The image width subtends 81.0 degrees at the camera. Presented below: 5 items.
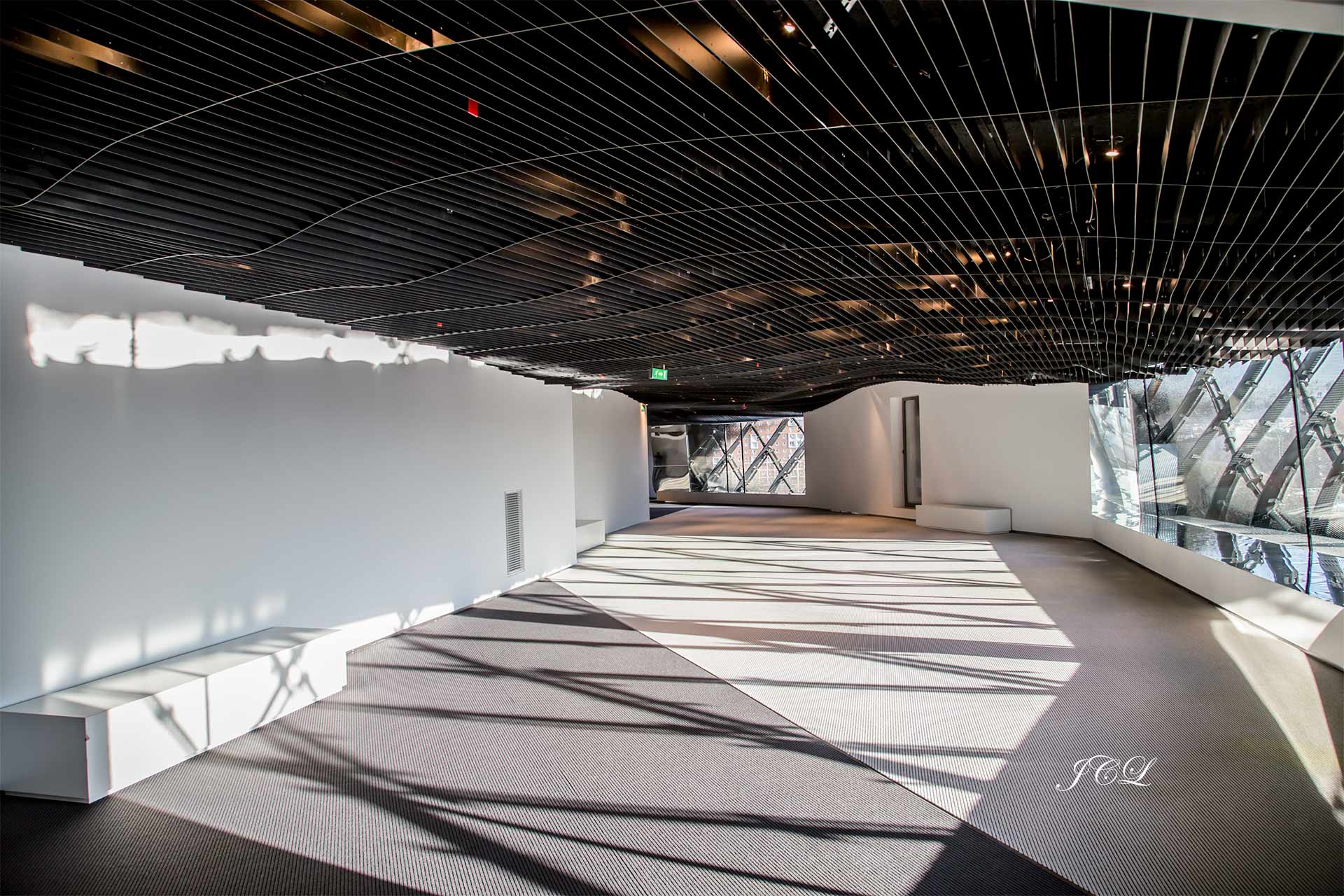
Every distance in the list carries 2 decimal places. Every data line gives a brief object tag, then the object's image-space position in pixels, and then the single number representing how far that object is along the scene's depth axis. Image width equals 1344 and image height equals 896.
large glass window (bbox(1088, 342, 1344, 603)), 9.35
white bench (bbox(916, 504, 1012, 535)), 20.52
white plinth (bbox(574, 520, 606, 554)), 18.81
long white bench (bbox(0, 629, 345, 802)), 5.34
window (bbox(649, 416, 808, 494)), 36.53
